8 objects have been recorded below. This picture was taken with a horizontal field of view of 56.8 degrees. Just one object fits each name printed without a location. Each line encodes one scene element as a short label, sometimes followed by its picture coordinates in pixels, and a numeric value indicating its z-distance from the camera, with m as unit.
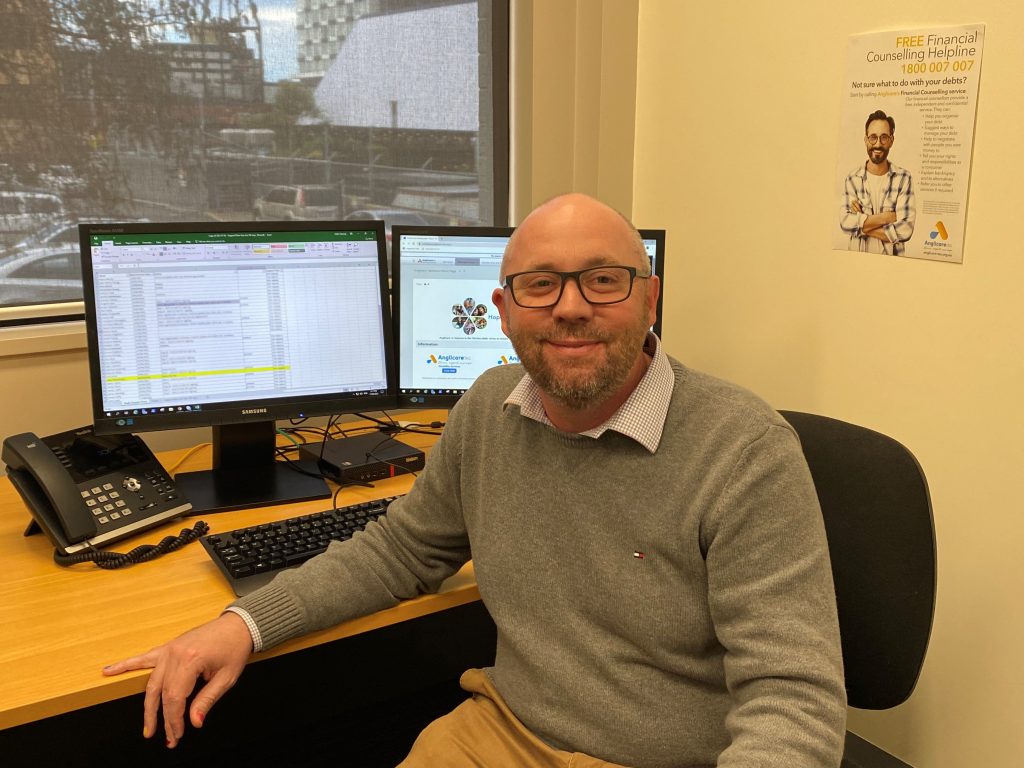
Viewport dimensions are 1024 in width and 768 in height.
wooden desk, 1.21
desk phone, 1.55
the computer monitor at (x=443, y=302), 1.98
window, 1.98
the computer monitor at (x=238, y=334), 1.73
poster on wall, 1.64
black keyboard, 1.48
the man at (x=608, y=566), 1.15
